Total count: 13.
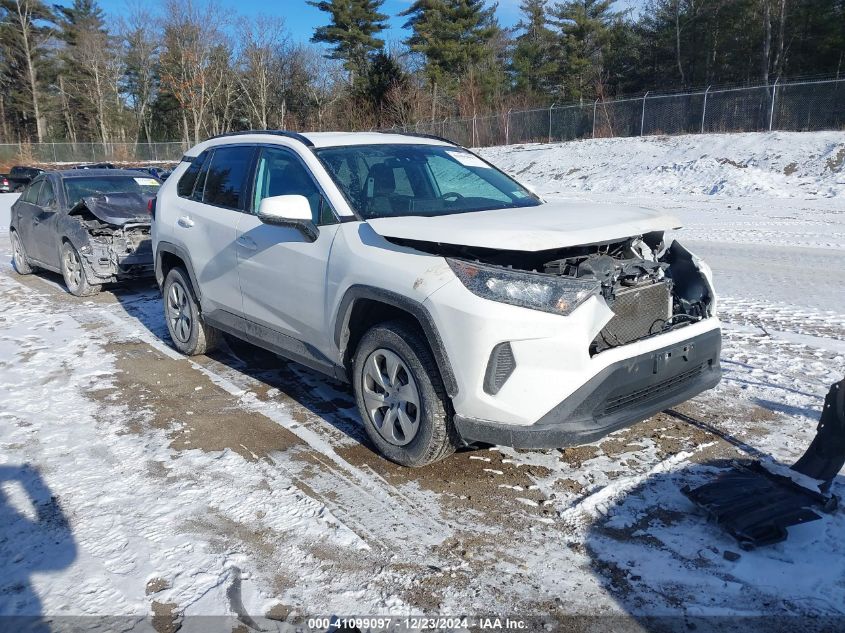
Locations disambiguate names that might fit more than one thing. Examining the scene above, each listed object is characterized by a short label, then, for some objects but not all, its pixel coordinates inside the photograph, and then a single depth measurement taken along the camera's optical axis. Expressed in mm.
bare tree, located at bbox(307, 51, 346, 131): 50281
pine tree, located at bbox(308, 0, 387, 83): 49969
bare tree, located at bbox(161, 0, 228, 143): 49188
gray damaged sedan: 8719
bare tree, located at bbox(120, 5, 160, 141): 56406
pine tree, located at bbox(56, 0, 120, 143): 56875
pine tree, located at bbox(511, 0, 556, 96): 46750
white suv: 3219
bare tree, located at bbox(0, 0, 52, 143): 54906
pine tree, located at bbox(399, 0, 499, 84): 45312
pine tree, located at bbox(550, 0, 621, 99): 43969
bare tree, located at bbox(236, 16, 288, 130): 49719
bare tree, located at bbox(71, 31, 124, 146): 56656
